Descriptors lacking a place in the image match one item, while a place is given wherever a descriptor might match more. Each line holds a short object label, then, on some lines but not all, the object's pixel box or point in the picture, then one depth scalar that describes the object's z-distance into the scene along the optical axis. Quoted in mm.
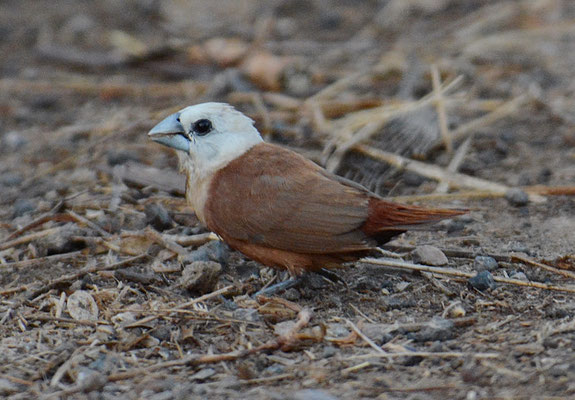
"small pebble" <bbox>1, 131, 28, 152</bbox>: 12766
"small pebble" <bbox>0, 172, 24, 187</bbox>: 11242
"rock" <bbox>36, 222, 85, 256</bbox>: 8758
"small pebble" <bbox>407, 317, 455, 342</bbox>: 6809
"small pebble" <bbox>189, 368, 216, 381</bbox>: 6391
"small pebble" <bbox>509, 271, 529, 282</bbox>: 7840
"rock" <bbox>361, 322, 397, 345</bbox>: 6859
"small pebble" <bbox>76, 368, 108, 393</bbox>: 6195
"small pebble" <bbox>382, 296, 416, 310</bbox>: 7516
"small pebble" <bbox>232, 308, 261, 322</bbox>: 7269
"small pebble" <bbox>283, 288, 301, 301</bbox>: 7832
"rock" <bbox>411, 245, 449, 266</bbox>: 8250
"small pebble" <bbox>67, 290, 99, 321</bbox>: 7400
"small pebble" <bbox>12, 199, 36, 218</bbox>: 10070
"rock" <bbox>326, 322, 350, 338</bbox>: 7012
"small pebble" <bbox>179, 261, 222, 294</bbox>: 7797
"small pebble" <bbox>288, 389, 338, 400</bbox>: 5809
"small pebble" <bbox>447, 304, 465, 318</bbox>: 7242
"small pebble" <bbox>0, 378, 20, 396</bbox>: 6184
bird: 7523
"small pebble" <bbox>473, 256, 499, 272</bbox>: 8141
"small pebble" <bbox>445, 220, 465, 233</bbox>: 9266
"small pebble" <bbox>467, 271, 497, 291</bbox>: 7695
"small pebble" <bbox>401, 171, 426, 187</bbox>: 10703
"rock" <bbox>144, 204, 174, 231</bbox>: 9297
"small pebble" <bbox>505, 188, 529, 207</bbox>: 9898
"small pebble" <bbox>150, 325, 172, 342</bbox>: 7070
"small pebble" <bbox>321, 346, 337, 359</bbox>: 6667
